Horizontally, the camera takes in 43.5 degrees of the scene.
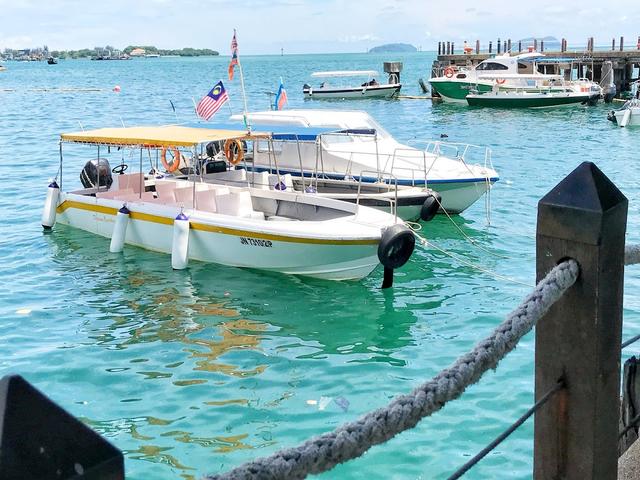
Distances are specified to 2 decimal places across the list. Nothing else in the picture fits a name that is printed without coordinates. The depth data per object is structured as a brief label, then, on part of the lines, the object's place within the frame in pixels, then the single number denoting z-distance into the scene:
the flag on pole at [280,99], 23.83
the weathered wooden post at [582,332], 2.66
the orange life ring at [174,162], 17.51
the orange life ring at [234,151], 16.77
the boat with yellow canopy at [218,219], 13.32
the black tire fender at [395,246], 12.66
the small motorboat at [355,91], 60.69
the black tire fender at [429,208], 16.89
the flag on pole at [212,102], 17.38
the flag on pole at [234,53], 17.38
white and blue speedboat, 18.56
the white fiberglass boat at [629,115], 37.16
